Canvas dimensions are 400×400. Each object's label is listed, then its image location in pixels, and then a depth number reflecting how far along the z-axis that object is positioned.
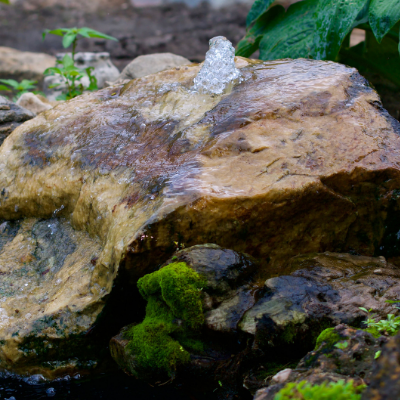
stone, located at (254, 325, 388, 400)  2.74
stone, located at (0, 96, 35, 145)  8.24
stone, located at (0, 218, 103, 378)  4.54
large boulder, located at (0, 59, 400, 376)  4.46
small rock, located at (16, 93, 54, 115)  9.91
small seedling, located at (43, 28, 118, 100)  9.65
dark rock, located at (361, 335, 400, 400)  1.96
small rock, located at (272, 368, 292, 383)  2.88
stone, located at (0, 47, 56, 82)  16.64
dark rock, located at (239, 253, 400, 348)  3.75
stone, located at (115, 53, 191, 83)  10.92
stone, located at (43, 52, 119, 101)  12.58
